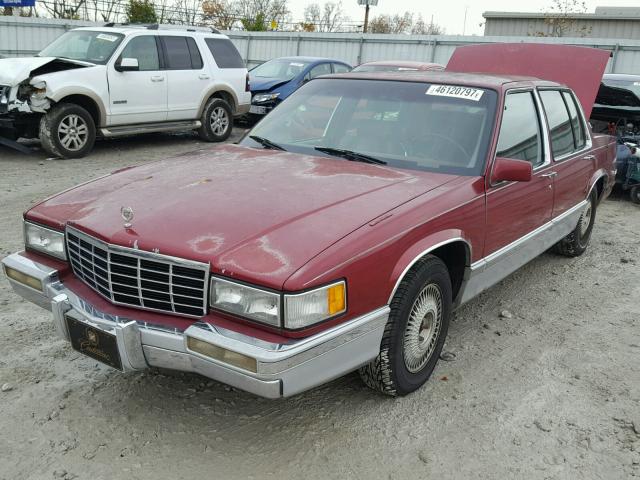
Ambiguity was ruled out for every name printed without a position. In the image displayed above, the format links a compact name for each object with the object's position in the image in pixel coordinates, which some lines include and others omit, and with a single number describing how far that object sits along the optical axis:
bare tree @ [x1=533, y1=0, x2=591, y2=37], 28.78
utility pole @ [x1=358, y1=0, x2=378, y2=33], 25.94
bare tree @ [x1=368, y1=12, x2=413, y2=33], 57.91
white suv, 8.19
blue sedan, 11.95
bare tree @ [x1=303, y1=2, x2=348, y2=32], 50.03
